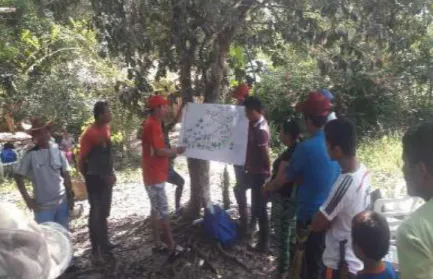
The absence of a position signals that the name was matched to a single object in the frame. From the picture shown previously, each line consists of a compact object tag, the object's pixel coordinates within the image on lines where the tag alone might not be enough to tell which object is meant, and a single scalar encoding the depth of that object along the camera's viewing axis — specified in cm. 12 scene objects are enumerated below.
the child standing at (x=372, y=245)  271
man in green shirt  178
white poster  525
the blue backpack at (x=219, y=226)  554
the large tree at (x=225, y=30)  459
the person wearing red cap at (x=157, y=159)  535
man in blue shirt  385
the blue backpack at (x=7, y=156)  1068
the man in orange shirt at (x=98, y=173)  549
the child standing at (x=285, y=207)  437
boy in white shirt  324
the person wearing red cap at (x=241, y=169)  604
